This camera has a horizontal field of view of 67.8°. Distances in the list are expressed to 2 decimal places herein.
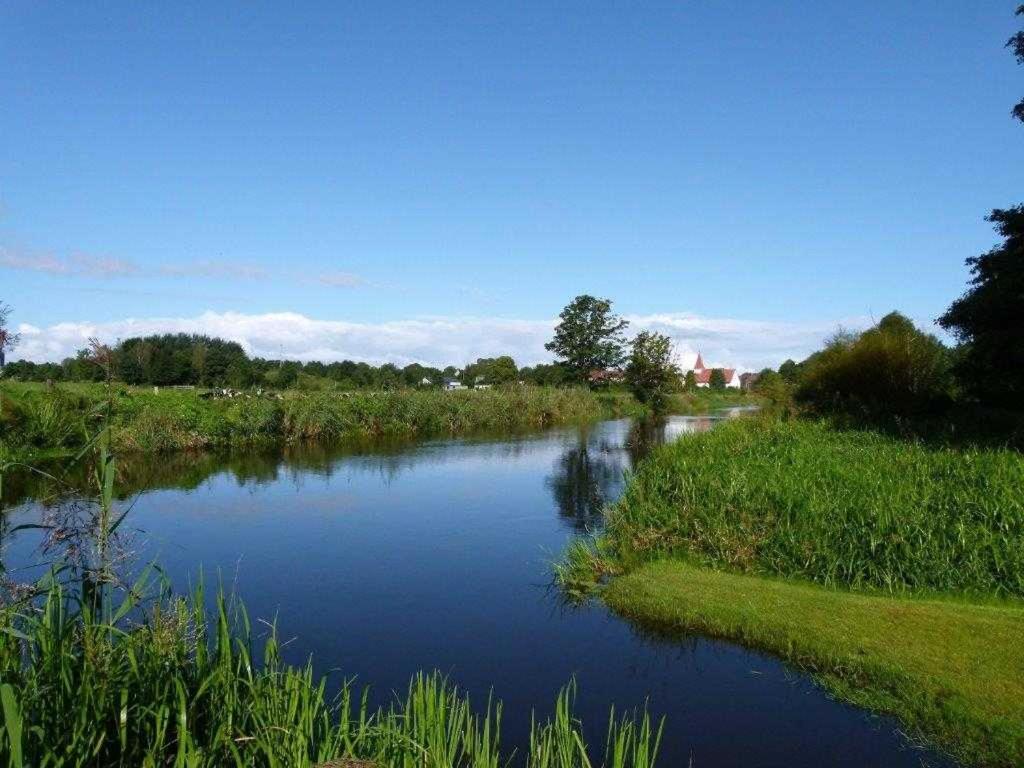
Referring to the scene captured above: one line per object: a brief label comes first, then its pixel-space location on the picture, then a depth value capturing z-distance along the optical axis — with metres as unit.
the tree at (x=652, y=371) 54.47
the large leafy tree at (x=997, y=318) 16.42
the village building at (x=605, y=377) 63.40
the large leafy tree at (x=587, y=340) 64.81
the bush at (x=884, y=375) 22.34
